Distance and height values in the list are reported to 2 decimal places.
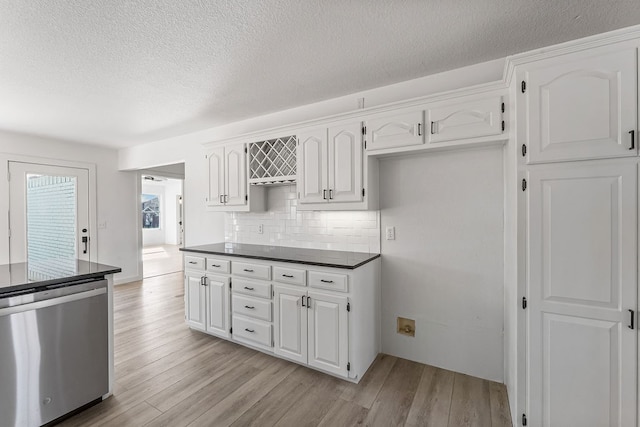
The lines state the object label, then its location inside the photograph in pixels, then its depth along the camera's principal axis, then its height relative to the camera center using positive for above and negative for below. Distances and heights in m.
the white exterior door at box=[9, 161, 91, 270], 4.17 +0.03
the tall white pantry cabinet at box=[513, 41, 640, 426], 1.53 -0.14
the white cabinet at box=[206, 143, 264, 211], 3.24 +0.35
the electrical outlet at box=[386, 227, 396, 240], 2.69 -0.20
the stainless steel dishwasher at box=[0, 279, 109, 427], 1.64 -0.83
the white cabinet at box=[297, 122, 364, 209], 2.54 +0.43
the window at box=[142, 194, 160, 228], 10.38 +0.12
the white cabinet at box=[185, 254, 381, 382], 2.29 -0.86
